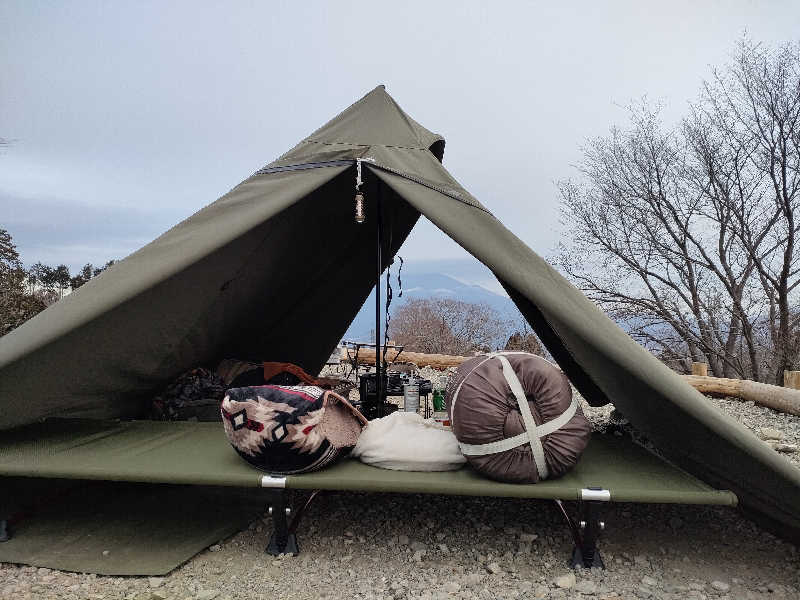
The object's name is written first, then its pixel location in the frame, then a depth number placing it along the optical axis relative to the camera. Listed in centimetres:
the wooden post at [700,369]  678
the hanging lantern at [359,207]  269
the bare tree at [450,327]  1242
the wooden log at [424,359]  782
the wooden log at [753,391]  517
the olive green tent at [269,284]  220
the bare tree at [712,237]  858
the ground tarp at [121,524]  221
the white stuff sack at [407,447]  231
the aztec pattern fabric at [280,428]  218
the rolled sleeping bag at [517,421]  211
